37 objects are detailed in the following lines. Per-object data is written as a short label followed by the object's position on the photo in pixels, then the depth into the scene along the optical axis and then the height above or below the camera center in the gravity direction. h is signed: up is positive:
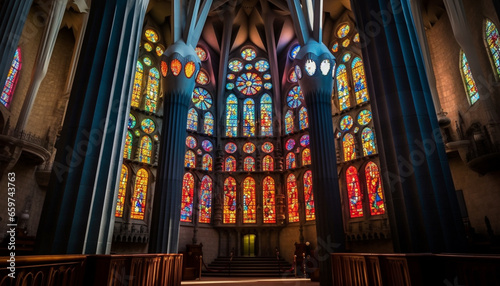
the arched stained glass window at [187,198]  20.30 +3.07
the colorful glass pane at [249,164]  22.65 +5.75
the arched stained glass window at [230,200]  21.44 +3.08
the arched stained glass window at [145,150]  19.73 +5.98
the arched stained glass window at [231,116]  23.73 +9.77
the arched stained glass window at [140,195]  18.50 +2.99
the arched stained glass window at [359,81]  19.34 +10.07
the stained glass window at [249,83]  24.83 +12.56
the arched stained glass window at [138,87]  20.42 +10.22
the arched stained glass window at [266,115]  23.61 +9.76
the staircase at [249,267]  16.98 -1.27
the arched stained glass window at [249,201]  21.47 +3.01
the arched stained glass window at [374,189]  17.00 +3.04
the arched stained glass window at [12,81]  13.62 +7.21
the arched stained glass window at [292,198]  20.77 +3.10
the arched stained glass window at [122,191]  17.81 +3.08
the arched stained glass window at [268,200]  21.36 +3.06
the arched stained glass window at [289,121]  23.09 +8.96
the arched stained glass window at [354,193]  18.03 +2.95
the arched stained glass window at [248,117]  23.67 +9.63
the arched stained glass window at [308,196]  19.88 +3.08
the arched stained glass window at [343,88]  20.33 +10.14
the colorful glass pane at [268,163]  22.56 +5.79
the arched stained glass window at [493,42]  11.99 +7.74
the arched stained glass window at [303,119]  22.13 +8.82
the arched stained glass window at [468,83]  13.59 +7.05
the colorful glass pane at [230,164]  22.70 +5.77
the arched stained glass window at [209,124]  23.36 +8.90
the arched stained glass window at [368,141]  18.12 +5.94
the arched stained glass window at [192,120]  22.78 +8.98
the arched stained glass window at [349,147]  19.06 +5.92
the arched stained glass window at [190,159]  21.71 +5.87
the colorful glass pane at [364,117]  18.62 +7.49
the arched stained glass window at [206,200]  21.09 +3.06
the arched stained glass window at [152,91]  21.06 +10.35
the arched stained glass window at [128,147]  18.97 +5.87
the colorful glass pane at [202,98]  23.56 +10.91
